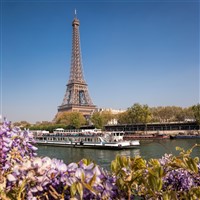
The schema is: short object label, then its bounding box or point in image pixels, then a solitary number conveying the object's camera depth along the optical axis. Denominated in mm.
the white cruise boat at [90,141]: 33062
